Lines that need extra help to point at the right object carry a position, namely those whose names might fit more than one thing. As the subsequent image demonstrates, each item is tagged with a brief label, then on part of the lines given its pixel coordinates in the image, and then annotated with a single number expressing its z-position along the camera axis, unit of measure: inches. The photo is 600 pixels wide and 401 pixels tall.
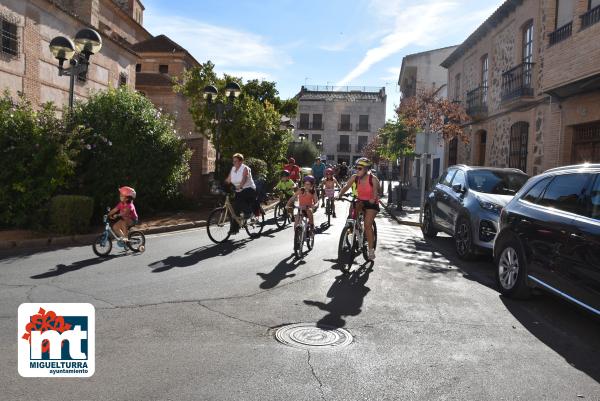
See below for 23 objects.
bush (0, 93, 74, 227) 375.6
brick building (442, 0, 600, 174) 470.9
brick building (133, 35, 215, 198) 749.8
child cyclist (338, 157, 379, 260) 305.0
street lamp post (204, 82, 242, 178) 594.9
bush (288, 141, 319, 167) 1915.6
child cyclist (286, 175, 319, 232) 344.5
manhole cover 164.7
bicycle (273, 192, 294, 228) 493.5
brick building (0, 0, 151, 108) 700.0
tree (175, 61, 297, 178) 757.9
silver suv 320.5
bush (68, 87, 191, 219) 437.7
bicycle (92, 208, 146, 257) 310.7
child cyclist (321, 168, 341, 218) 559.2
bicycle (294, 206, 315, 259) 324.8
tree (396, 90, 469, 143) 839.7
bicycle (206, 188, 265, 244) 379.6
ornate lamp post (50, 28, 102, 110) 394.0
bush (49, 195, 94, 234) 370.6
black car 180.7
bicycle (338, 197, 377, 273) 290.4
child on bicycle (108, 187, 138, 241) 320.0
